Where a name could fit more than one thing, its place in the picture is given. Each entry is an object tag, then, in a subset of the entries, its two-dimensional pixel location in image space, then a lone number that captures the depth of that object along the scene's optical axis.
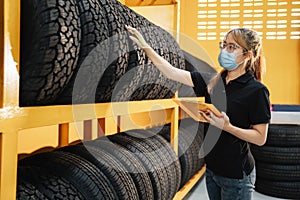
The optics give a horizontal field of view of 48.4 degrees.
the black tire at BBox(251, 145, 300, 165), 2.77
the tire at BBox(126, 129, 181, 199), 1.74
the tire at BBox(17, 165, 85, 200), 0.92
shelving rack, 0.73
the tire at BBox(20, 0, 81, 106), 0.80
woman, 1.50
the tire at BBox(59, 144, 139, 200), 1.21
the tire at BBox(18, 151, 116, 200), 1.07
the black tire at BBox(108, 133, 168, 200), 1.54
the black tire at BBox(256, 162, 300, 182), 2.75
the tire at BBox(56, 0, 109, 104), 0.97
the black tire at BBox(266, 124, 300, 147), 2.78
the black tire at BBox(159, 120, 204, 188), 2.26
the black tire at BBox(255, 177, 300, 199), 2.73
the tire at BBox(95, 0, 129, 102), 1.09
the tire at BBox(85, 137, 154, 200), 1.37
